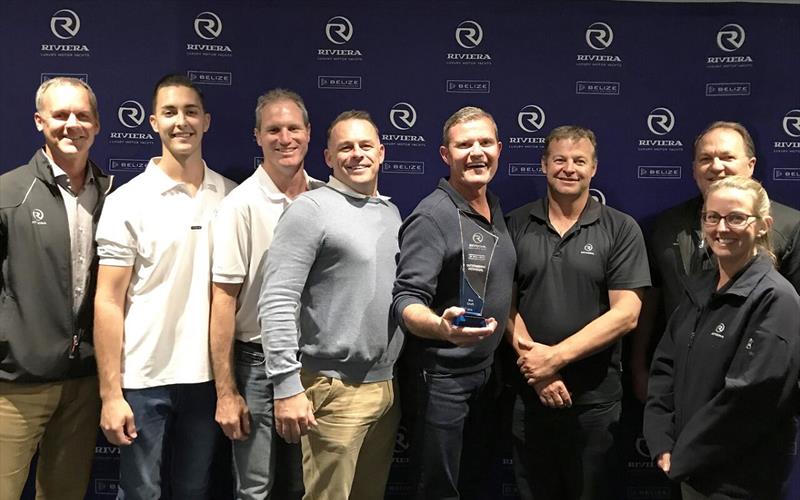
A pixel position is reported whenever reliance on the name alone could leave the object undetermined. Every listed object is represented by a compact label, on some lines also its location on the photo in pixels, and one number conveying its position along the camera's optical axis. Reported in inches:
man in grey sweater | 87.7
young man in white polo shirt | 93.7
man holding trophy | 92.8
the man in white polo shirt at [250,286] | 95.4
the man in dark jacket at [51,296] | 94.0
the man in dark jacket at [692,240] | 105.1
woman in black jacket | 78.0
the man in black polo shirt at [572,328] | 100.3
